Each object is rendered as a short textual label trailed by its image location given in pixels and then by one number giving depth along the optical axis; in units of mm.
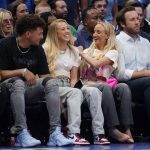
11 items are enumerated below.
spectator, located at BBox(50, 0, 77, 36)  17242
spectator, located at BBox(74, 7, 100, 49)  15194
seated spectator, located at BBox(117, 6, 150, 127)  13505
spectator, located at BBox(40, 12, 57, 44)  15626
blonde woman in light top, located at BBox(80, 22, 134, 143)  13024
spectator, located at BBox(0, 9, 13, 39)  14350
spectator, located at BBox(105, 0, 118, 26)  18364
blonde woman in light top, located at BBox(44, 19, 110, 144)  12703
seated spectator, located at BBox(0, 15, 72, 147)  12296
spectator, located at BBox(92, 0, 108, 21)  17562
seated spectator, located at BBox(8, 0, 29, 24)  16267
